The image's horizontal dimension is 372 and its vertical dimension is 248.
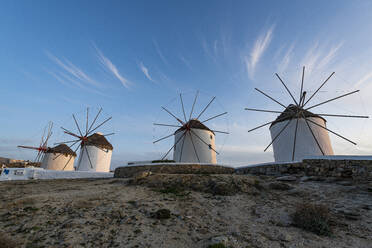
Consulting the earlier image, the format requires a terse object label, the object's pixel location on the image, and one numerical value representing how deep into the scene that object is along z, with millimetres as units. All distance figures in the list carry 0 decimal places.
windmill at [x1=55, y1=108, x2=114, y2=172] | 27469
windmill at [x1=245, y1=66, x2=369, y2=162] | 15273
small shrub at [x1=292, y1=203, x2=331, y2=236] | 3865
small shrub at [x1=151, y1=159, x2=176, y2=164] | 18991
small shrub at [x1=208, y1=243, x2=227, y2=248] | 3088
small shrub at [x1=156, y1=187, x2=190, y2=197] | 6977
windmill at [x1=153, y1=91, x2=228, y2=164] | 21125
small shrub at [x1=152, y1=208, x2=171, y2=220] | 4590
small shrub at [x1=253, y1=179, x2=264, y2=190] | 7637
